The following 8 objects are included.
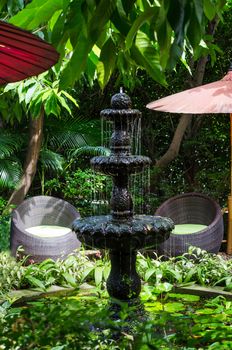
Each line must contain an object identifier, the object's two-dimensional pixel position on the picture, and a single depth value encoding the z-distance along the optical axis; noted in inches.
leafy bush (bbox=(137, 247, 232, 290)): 205.2
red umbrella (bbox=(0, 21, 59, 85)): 73.4
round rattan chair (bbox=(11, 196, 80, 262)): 228.8
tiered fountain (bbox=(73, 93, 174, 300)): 156.1
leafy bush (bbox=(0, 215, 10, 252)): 243.7
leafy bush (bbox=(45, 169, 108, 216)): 315.9
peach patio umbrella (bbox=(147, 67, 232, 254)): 241.3
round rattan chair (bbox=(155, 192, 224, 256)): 237.9
